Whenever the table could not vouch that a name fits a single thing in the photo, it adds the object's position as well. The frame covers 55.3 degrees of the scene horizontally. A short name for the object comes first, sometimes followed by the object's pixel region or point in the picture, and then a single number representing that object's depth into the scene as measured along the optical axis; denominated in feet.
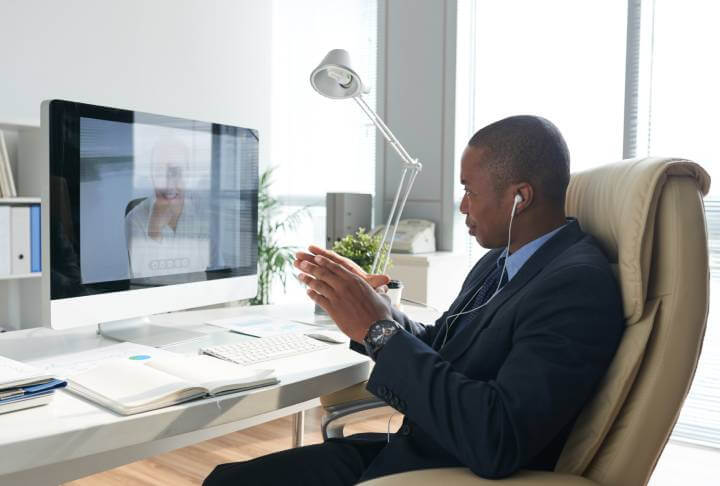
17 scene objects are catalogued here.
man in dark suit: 3.75
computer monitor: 5.11
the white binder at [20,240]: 10.52
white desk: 3.59
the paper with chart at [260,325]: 6.30
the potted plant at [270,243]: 15.11
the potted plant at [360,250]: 7.48
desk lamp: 6.77
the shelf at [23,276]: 10.45
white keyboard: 5.20
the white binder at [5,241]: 10.34
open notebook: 4.02
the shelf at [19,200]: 10.46
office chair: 3.81
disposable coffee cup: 7.10
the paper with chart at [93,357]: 4.83
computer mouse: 6.03
